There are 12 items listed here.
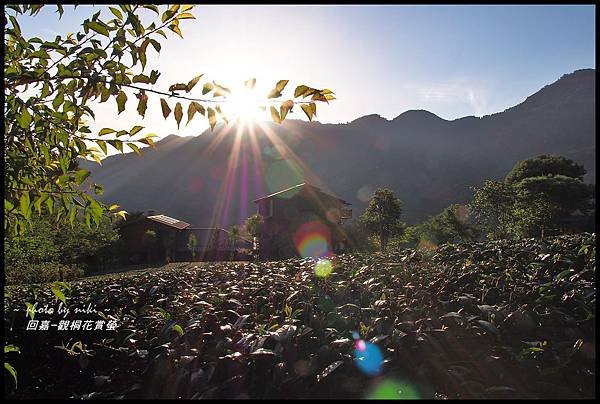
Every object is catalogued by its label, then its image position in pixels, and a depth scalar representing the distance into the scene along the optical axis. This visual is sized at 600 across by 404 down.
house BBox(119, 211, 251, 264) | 46.85
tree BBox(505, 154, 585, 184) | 49.50
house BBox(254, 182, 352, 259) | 41.44
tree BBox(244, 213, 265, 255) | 43.01
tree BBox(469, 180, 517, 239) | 40.41
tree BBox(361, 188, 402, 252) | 54.00
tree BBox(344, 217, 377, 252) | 48.89
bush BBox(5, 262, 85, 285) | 13.49
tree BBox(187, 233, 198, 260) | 50.43
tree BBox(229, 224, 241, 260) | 58.12
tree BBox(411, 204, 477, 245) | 55.38
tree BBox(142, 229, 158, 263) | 47.03
